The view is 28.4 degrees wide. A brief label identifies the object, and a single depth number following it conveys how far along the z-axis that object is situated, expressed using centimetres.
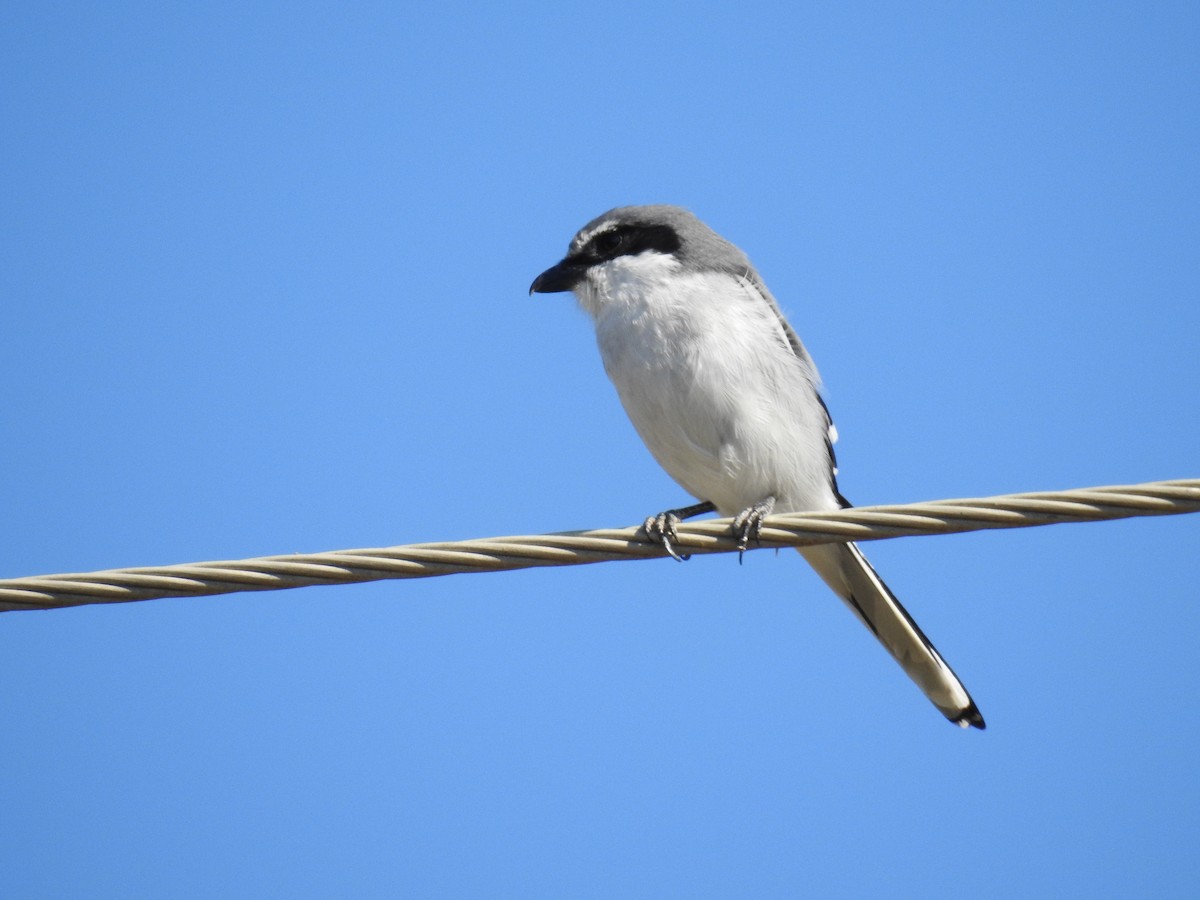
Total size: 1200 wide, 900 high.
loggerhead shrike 1037
